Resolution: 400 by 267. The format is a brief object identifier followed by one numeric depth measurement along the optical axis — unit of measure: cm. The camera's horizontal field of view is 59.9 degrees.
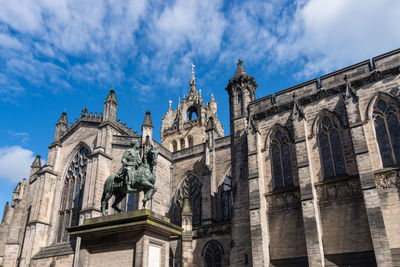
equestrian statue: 973
